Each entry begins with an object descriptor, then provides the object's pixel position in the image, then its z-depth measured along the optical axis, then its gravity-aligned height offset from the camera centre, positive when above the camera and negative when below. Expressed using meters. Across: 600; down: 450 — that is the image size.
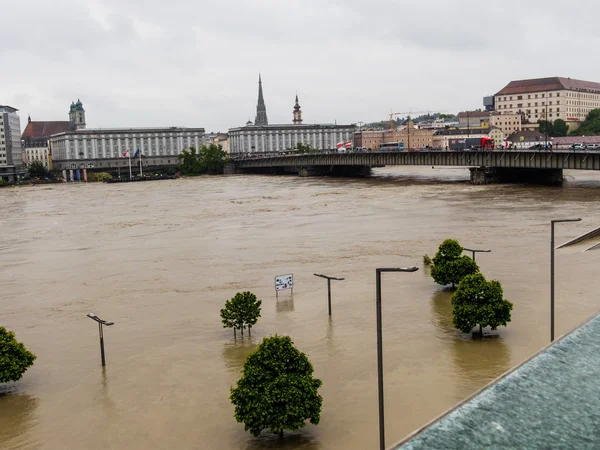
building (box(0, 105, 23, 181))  165.75 +3.04
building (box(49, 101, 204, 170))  195.12 -0.30
